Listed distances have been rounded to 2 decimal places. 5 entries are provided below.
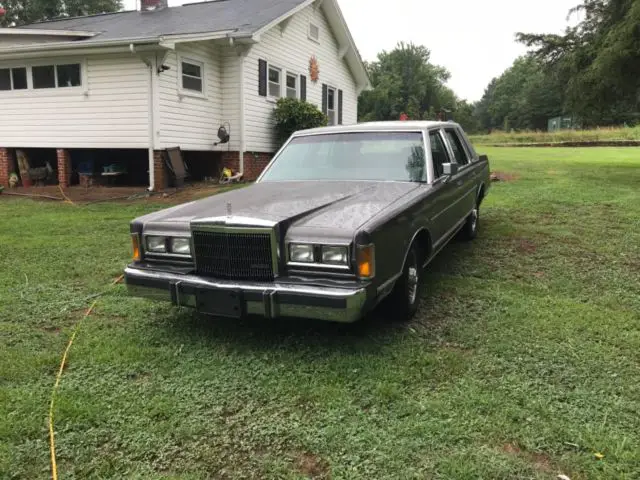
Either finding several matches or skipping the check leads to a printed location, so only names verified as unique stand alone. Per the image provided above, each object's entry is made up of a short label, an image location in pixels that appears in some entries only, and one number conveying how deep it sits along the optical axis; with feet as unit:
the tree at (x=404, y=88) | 228.63
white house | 39.01
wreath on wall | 57.31
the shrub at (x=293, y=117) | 49.39
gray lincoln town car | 11.21
